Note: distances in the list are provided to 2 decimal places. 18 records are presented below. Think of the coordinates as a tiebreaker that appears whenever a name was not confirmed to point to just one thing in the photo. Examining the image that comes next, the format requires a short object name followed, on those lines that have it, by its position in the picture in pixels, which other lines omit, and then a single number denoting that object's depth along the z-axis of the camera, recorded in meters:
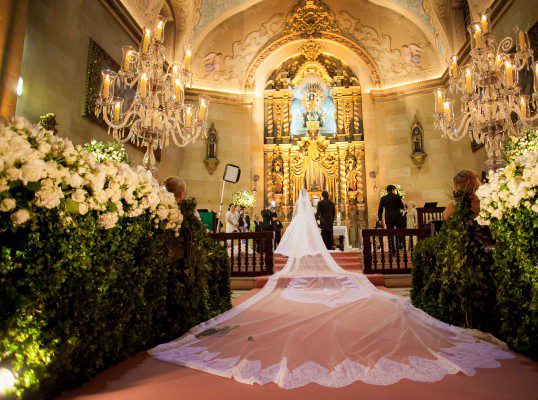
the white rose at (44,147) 1.67
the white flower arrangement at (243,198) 12.68
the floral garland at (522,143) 5.42
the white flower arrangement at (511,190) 1.99
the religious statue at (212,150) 13.42
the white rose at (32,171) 1.50
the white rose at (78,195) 1.81
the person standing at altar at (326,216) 8.61
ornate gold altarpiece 13.84
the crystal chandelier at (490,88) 5.32
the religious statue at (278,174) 14.02
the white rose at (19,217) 1.49
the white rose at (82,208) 1.83
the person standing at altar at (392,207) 7.75
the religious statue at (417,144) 12.80
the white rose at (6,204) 1.44
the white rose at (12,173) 1.45
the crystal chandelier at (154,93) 5.24
